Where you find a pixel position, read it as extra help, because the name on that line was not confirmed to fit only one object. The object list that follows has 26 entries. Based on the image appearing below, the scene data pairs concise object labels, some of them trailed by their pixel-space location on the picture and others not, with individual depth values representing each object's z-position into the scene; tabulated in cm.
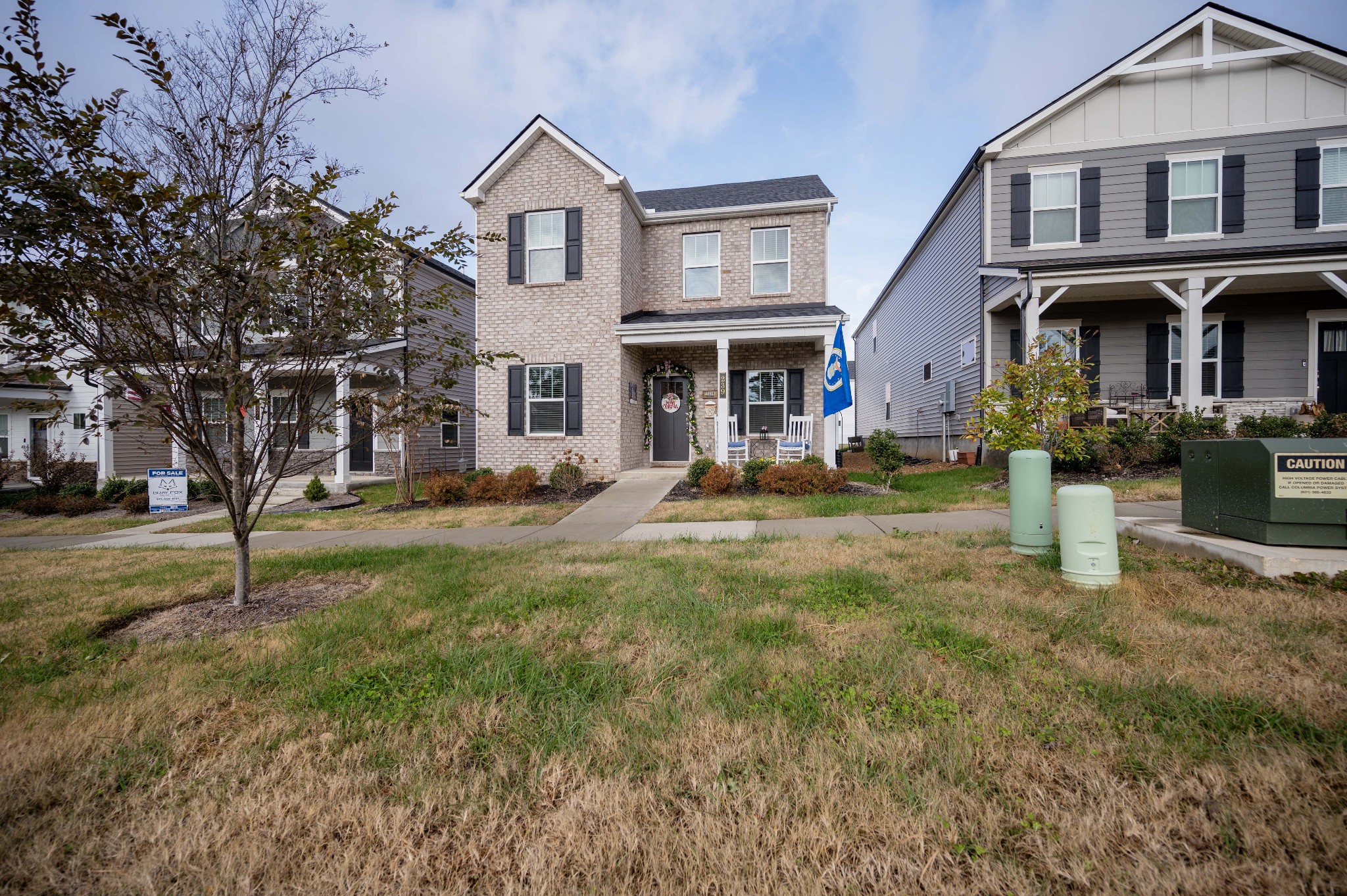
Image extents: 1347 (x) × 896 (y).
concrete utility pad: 355
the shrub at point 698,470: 1031
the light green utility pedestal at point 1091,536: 375
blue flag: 1028
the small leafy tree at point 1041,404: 773
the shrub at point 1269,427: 914
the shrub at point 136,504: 1170
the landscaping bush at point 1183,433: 913
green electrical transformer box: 363
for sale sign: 869
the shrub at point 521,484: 1054
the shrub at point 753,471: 1019
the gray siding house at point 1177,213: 1135
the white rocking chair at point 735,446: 1220
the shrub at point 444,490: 1028
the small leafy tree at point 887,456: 972
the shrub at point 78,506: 1191
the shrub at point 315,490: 1157
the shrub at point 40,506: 1204
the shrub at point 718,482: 977
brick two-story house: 1240
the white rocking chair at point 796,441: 1141
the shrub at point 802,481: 928
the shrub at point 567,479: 1084
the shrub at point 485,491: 1039
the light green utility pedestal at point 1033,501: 458
